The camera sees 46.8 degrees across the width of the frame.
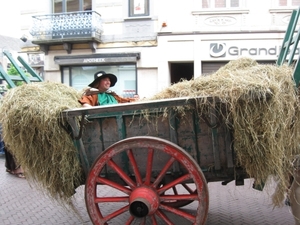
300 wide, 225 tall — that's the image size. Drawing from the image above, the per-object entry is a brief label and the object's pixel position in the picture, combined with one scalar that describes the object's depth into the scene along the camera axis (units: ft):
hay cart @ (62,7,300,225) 9.00
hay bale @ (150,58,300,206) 8.50
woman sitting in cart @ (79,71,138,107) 13.41
